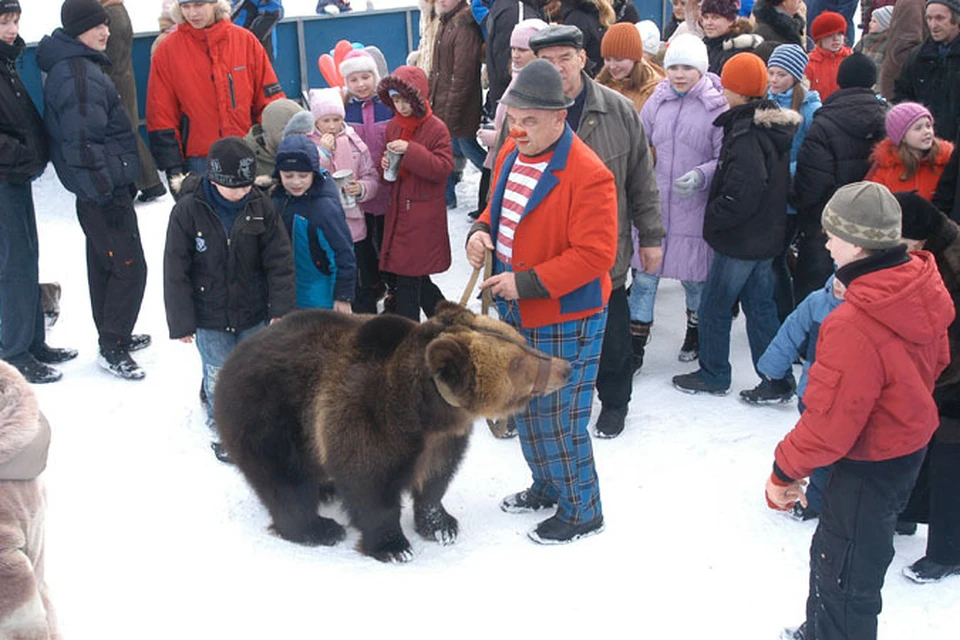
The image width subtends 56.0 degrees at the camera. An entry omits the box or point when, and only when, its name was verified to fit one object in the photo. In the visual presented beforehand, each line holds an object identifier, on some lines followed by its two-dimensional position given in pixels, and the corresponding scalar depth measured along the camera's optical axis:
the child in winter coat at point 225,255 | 5.12
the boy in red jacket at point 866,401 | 3.24
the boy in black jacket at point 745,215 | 5.81
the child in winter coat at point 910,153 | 5.66
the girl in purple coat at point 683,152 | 6.12
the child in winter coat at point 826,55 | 8.27
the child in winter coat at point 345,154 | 6.49
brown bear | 4.01
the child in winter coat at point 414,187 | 6.36
